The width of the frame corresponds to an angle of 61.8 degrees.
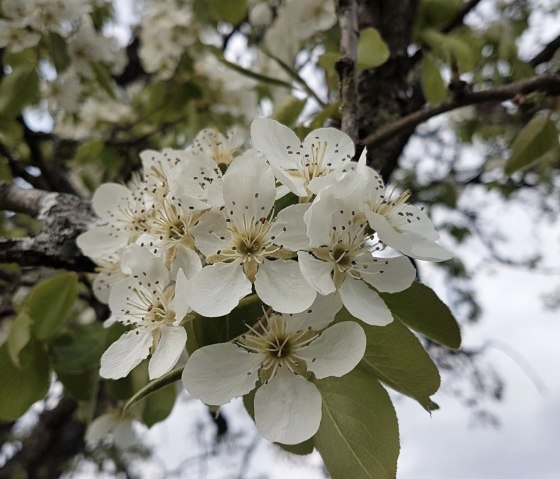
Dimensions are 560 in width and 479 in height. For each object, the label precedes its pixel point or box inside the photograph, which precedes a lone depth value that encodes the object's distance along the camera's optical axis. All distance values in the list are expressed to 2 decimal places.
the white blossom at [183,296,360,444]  0.08
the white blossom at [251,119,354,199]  0.09
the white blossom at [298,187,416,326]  0.08
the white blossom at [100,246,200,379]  0.09
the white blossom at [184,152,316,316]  0.08
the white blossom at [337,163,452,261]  0.08
